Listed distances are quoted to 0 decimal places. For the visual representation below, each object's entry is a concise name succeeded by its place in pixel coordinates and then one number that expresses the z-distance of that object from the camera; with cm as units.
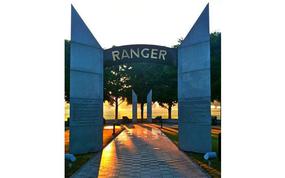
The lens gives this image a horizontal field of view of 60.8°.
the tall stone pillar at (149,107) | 3241
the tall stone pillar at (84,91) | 1045
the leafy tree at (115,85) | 3606
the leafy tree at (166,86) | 3444
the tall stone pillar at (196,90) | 1078
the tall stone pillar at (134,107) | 3200
